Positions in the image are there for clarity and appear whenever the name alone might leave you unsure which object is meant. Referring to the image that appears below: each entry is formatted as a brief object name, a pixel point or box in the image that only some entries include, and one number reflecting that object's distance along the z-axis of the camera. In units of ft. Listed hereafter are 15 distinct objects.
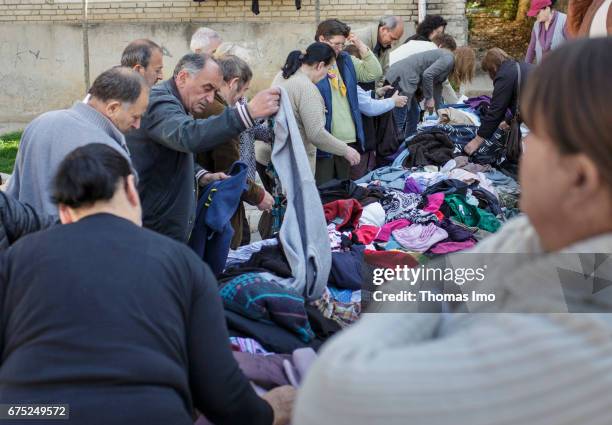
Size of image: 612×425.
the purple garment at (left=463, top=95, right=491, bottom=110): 27.91
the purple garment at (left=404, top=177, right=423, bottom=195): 20.63
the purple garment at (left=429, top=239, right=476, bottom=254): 16.84
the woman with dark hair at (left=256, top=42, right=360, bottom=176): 19.88
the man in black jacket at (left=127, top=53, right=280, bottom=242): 13.39
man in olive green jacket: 30.35
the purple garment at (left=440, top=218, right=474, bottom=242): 17.42
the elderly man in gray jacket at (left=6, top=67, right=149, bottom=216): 12.09
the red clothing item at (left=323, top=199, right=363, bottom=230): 17.75
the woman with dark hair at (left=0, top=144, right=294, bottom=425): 6.63
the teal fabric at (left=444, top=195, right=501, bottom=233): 18.65
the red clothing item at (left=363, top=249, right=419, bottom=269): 14.87
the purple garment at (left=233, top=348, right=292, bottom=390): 9.92
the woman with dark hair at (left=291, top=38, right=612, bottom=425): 3.20
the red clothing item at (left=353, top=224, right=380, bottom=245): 16.92
